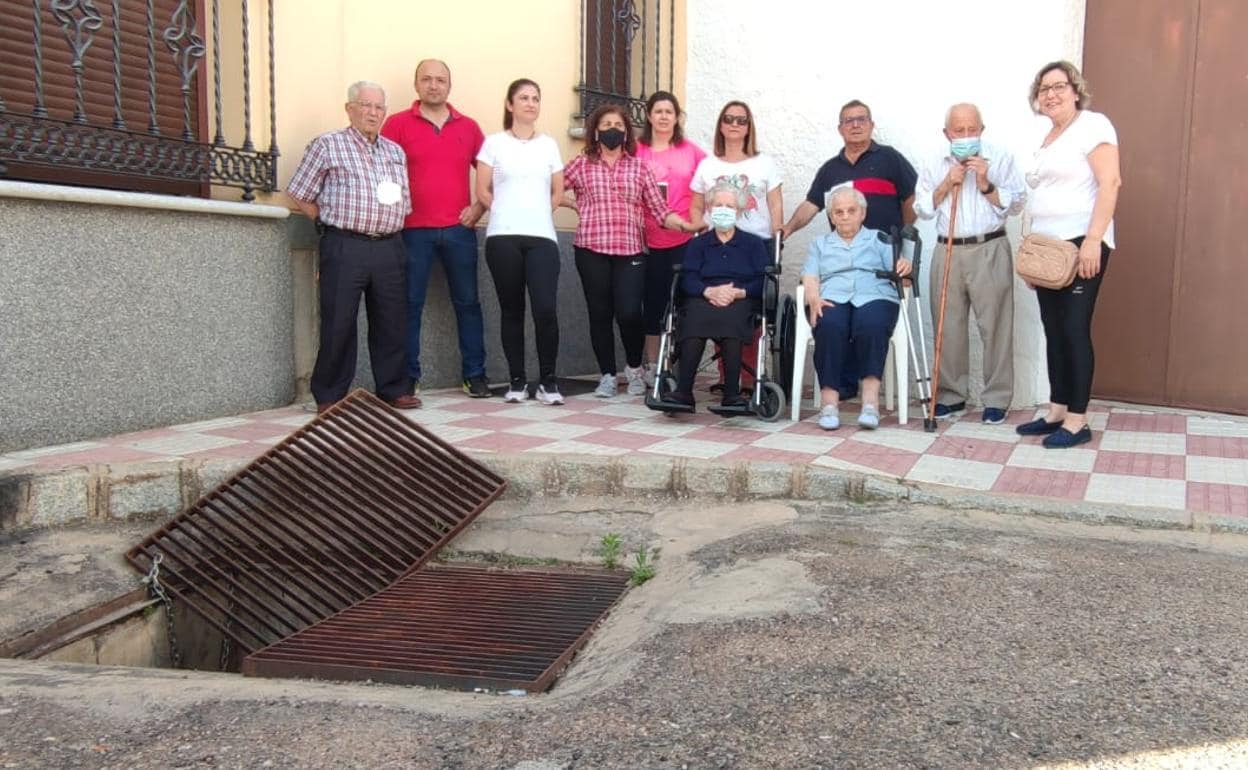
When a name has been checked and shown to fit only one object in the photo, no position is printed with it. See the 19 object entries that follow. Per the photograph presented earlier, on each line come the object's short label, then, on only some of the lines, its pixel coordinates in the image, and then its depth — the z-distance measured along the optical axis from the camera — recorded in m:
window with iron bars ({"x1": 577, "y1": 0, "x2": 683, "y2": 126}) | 7.99
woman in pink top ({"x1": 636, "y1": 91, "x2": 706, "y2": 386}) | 6.70
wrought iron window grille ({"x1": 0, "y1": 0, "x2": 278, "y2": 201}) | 5.18
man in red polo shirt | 6.39
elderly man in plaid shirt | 5.80
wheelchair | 5.83
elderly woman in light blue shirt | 5.68
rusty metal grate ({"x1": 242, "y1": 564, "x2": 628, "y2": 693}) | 3.16
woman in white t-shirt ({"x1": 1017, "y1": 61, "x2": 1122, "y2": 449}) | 5.16
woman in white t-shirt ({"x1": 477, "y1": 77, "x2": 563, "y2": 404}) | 6.33
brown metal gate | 6.18
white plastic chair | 5.82
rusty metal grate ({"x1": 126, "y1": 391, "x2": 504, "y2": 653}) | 4.08
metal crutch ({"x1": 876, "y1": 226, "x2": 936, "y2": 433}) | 5.81
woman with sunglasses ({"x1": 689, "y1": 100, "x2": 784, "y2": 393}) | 6.38
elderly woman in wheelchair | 5.79
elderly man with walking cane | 5.93
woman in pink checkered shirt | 6.48
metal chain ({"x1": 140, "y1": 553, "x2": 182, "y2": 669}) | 4.00
